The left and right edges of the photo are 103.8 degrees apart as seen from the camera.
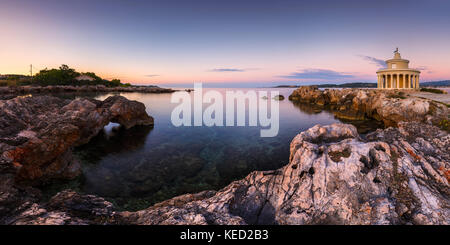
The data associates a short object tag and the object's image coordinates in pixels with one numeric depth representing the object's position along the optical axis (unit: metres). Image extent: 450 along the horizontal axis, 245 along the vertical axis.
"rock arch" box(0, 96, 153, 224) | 6.89
